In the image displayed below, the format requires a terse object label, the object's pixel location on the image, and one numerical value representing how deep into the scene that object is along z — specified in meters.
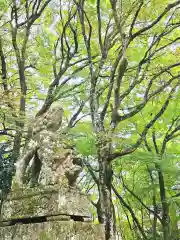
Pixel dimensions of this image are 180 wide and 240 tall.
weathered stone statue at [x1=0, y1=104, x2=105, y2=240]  3.83
